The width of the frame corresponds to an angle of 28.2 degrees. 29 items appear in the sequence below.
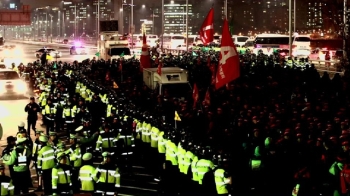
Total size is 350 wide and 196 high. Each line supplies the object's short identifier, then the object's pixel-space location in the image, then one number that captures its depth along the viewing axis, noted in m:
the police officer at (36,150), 14.77
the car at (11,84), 36.77
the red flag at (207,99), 19.94
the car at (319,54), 45.16
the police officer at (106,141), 15.54
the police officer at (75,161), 13.33
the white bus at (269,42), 49.71
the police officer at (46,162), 13.70
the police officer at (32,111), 21.84
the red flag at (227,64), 18.69
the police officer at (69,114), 21.05
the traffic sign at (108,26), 50.00
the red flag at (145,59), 31.22
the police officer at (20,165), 14.15
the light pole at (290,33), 37.38
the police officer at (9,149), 14.20
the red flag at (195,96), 19.80
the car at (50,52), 62.94
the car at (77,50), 74.38
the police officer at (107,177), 11.93
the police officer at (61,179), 12.19
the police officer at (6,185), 10.74
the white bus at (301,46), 48.32
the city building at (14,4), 82.81
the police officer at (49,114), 21.91
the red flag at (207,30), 30.40
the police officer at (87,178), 11.90
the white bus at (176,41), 74.34
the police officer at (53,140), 14.44
